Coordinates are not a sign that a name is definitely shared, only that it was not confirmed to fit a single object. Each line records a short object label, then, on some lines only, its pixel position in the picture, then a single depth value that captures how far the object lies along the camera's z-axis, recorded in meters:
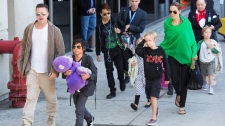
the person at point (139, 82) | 9.41
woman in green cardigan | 9.09
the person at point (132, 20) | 10.47
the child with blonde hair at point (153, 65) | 8.47
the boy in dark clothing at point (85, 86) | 7.84
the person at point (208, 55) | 10.61
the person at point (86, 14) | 14.57
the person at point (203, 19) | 10.75
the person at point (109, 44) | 10.15
